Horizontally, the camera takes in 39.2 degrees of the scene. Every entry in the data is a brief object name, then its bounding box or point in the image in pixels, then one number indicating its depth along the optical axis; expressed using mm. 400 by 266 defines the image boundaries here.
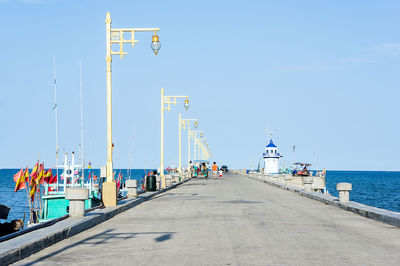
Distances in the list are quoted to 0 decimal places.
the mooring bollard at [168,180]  44403
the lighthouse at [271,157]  121438
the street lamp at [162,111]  41906
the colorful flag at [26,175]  40794
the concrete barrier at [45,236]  10219
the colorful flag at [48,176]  43644
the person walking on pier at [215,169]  76938
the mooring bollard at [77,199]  16078
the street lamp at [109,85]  21859
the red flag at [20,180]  36988
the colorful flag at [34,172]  38862
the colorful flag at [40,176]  38888
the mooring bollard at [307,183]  36431
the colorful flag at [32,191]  36938
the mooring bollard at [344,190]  23362
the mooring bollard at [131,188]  26906
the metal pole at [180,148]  65631
